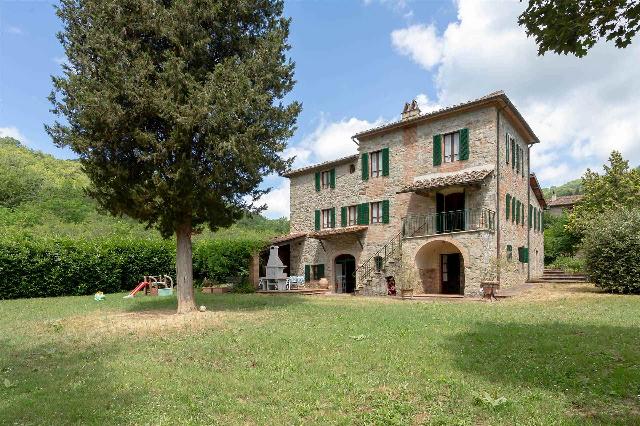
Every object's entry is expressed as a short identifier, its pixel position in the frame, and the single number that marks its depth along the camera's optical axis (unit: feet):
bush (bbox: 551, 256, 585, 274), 94.40
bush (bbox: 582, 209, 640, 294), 55.52
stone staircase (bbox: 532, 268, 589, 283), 77.92
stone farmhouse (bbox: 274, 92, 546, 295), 65.41
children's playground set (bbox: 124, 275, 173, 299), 68.65
